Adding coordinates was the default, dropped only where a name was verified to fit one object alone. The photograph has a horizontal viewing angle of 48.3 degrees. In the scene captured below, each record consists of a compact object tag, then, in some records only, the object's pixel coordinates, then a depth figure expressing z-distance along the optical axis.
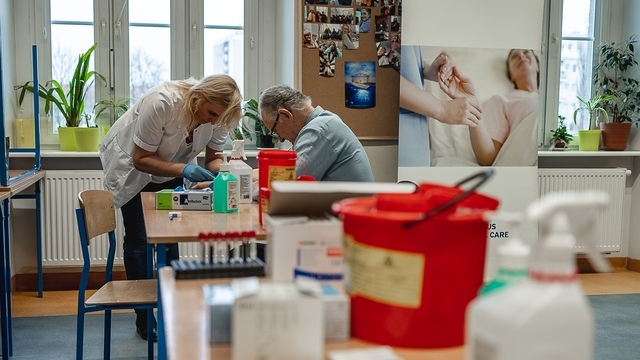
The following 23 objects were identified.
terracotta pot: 4.95
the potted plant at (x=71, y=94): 4.31
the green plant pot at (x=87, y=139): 4.35
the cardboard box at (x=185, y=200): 2.59
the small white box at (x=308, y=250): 1.19
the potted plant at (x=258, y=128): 4.49
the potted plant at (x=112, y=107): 4.47
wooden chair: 2.55
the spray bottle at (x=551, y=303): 0.74
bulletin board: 4.23
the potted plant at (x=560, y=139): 5.01
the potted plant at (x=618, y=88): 4.96
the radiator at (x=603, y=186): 4.94
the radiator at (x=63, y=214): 4.27
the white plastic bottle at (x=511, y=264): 0.82
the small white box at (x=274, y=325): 0.91
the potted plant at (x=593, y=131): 4.99
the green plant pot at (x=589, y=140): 4.99
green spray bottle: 2.50
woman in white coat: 3.02
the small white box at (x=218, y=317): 1.00
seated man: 2.83
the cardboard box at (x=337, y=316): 1.03
